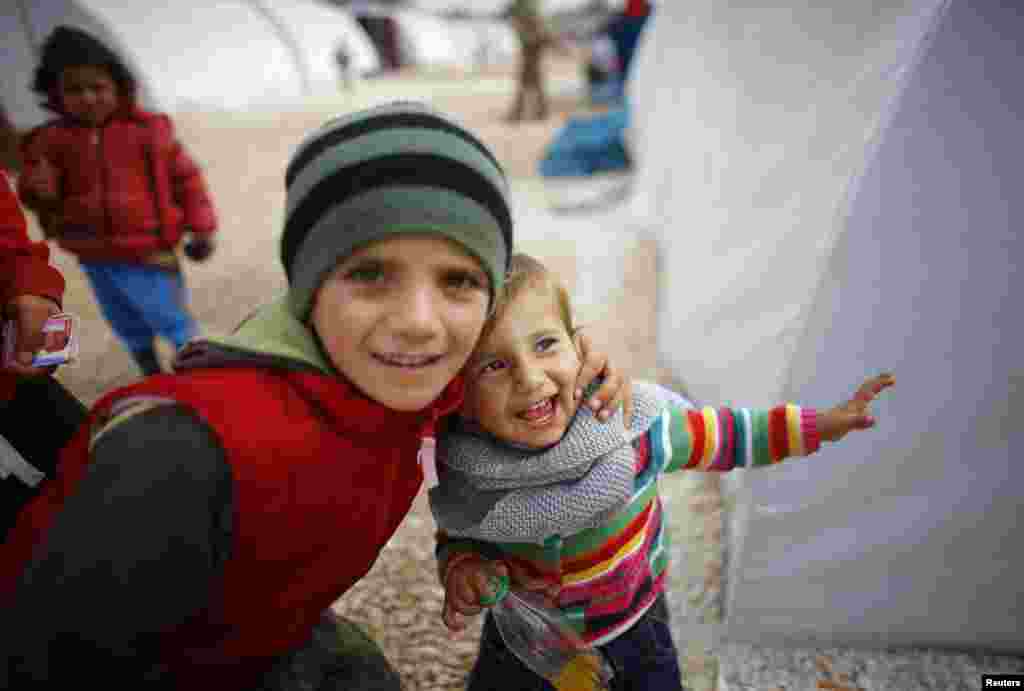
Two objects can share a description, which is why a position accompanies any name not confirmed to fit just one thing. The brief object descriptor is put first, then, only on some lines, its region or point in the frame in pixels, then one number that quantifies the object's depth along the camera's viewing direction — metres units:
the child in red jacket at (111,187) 1.47
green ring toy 1.13
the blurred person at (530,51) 9.73
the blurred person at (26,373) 0.92
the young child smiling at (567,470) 1.06
